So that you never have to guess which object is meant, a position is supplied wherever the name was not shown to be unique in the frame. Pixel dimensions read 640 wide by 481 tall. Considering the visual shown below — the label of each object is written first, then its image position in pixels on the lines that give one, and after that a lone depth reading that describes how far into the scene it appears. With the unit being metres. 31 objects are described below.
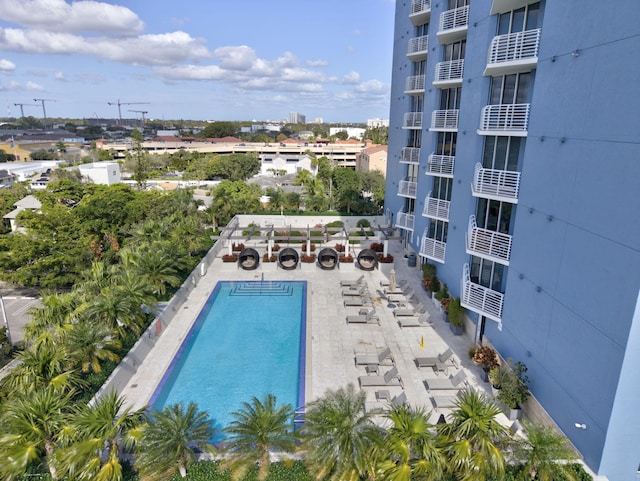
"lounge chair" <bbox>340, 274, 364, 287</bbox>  25.02
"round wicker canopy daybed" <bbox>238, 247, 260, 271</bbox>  28.47
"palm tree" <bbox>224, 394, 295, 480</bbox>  10.38
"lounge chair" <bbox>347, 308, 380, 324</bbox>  20.50
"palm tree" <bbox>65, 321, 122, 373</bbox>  14.65
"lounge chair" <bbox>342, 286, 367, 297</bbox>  23.74
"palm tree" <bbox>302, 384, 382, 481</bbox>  9.76
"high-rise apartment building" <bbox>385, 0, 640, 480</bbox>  9.26
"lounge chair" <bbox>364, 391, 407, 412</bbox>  14.18
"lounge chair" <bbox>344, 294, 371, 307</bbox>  22.53
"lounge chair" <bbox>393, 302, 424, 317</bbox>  21.17
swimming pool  15.25
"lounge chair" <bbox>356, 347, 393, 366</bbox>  16.56
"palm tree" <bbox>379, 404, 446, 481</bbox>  9.49
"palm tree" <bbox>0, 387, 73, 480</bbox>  9.52
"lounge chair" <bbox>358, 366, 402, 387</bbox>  15.39
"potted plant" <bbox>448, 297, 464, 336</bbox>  18.97
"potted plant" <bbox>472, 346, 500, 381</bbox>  15.60
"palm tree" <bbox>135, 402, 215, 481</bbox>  10.22
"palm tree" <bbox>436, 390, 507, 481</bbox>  9.72
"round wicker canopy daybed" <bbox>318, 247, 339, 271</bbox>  28.70
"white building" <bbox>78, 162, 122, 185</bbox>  64.56
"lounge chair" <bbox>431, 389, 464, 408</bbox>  14.18
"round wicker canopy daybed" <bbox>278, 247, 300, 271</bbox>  28.39
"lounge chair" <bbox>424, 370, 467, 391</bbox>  15.09
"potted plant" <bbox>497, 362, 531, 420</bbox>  13.16
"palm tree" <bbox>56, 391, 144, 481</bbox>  9.60
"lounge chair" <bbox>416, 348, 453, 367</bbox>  16.52
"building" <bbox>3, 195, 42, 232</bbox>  34.66
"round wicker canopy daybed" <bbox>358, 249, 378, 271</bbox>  28.31
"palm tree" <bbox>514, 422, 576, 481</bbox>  9.95
